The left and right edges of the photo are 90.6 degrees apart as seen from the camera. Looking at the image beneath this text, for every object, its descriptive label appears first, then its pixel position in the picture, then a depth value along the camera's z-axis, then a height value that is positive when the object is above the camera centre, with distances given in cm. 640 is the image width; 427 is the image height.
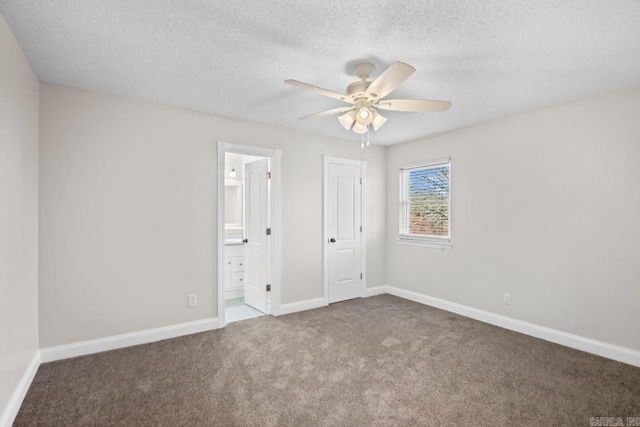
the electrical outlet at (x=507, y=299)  372 -103
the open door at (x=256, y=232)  427 -29
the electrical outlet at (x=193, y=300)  351 -100
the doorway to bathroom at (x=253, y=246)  371 -50
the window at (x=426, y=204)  448 +12
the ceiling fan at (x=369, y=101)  213 +84
